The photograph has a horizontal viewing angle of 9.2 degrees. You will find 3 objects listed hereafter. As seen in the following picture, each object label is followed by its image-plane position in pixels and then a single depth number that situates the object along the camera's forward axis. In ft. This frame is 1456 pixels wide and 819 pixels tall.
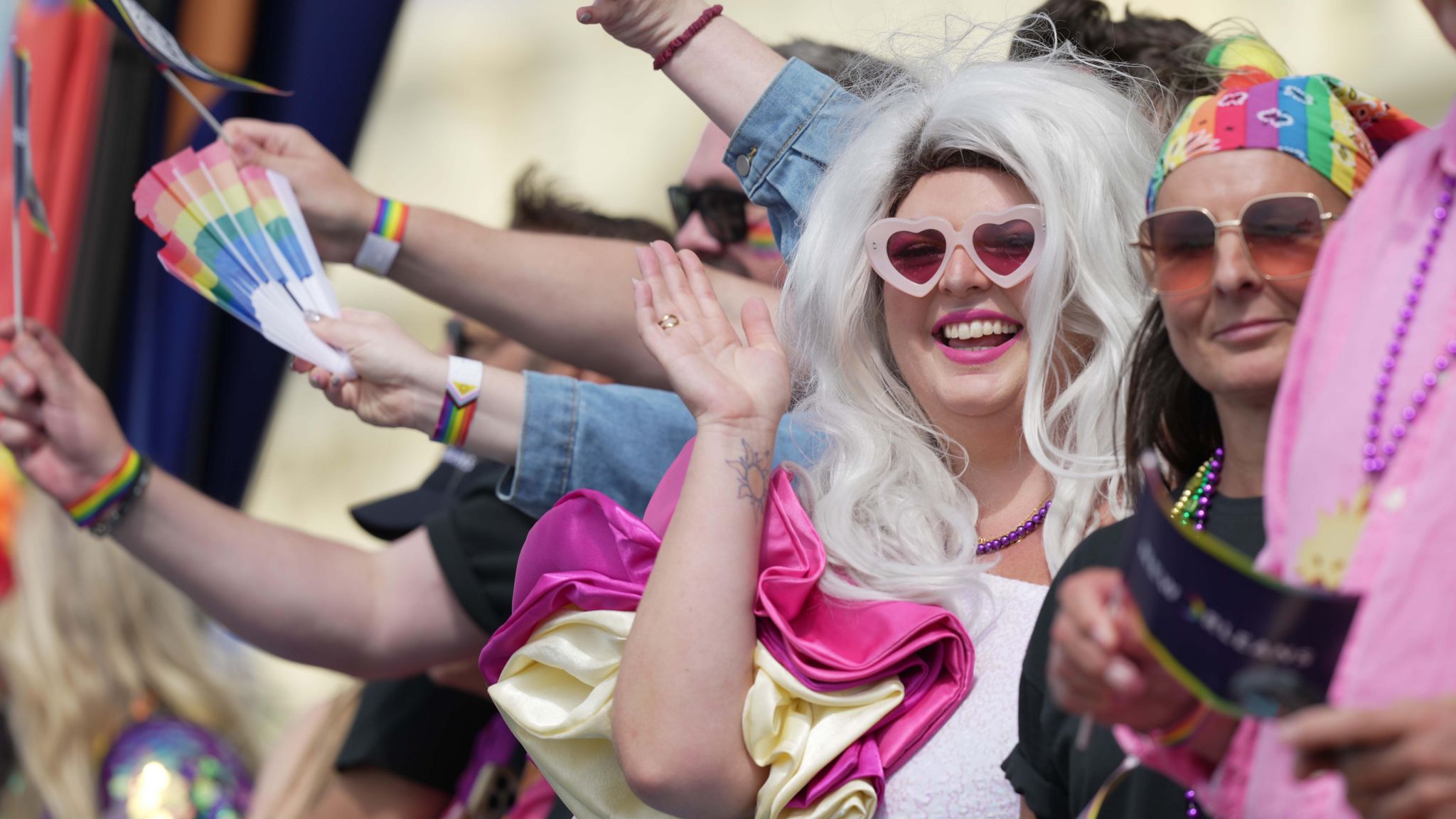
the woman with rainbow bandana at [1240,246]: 23.27
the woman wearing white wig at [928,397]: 24.15
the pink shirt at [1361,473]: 22.62
